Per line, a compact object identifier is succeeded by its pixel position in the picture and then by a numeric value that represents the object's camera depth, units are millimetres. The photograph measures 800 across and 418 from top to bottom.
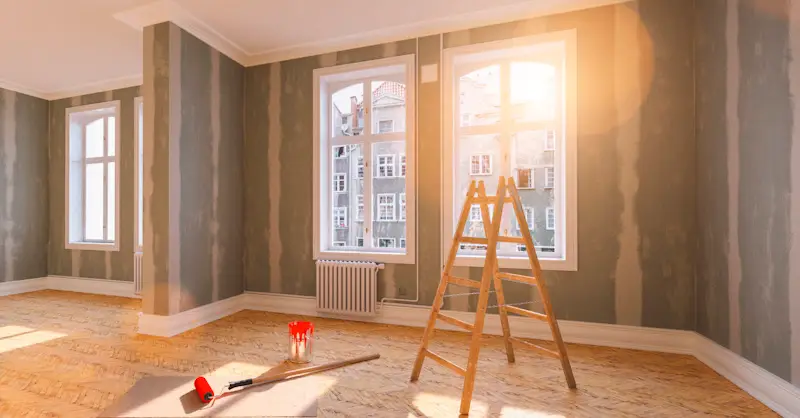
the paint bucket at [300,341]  2680
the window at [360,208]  4113
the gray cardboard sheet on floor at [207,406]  1758
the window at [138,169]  4945
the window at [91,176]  5477
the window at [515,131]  3422
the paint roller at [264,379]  1887
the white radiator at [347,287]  3750
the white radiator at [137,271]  4707
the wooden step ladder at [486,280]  1987
